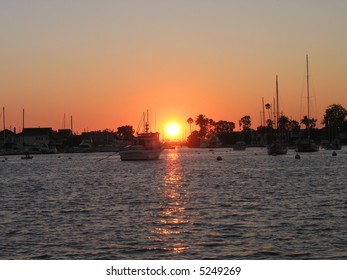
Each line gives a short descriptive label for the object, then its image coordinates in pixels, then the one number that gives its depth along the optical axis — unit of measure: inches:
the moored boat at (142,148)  4950.8
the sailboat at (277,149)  6038.4
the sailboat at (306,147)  6200.8
